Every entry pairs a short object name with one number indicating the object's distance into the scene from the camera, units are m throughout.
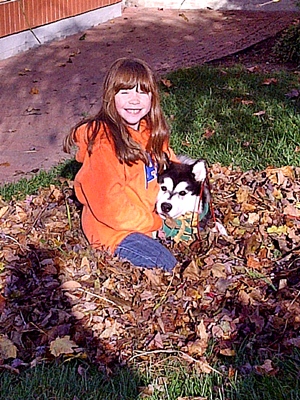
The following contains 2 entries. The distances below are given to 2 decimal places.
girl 3.84
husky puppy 4.04
